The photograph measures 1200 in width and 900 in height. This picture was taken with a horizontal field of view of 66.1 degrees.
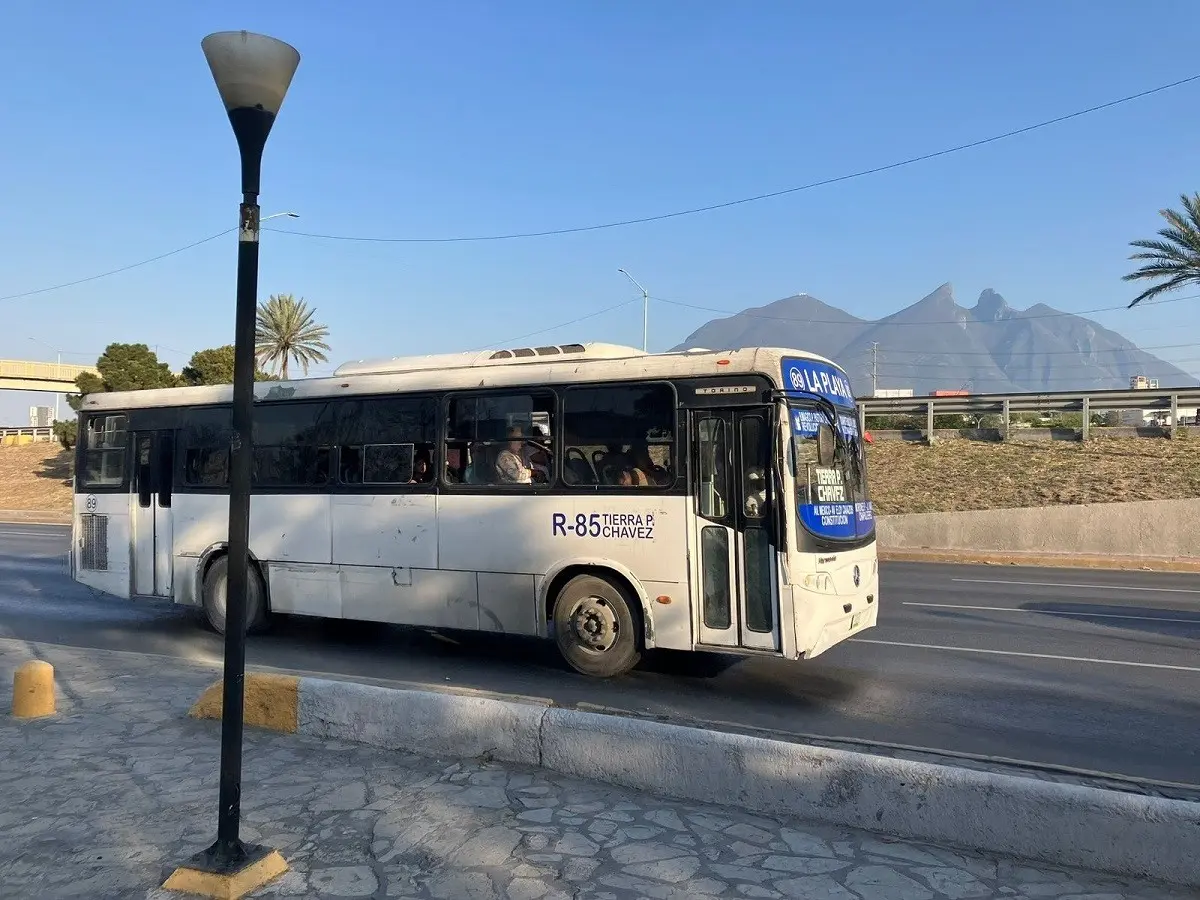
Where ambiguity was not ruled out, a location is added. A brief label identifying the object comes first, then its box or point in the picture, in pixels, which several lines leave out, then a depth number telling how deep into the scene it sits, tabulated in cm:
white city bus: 795
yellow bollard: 680
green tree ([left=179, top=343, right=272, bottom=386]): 4391
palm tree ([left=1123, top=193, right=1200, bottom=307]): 2959
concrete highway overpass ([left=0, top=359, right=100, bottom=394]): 7925
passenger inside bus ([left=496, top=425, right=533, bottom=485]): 906
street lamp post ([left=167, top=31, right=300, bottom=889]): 412
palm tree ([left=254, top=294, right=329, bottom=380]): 5544
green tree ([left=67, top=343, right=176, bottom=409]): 4500
